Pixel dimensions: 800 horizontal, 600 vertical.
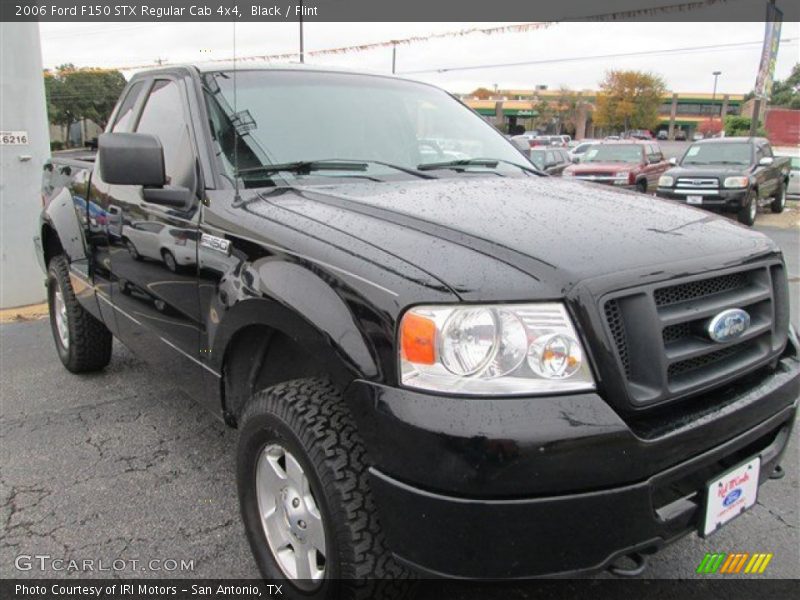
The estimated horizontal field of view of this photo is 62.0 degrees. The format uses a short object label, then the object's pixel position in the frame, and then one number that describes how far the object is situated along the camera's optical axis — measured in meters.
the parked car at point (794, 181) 19.80
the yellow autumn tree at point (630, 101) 66.56
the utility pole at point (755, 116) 21.42
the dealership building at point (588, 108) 73.69
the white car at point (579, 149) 34.66
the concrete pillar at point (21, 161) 6.19
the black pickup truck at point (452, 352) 1.63
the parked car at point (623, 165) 15.64
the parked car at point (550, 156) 19.84
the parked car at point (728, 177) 13.04
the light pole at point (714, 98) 70.09
